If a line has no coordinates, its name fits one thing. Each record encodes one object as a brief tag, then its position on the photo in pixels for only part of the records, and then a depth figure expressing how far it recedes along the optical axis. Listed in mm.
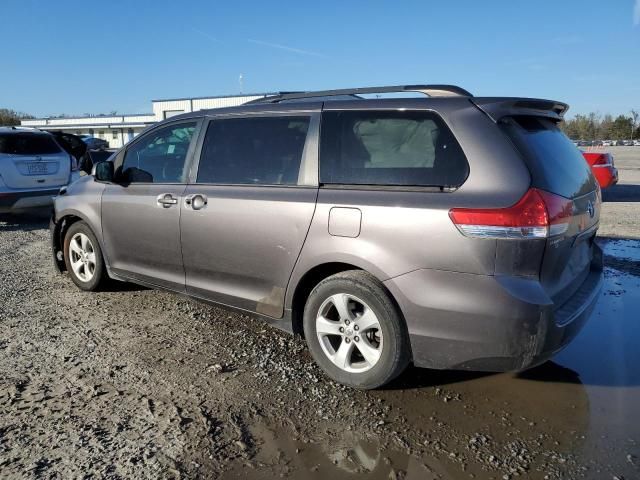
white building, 52938
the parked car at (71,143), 11219
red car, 12031
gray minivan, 2783
